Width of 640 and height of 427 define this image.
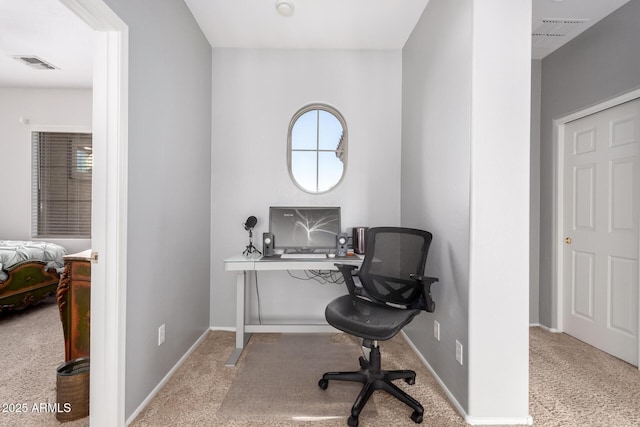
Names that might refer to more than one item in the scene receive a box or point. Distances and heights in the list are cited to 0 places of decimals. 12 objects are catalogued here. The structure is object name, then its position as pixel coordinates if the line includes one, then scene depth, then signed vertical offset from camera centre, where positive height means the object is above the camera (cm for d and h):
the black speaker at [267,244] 259 -28
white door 229 -13
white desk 235 -44
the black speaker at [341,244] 259 -27
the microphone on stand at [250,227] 273 -14
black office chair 167 -58
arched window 299 +64
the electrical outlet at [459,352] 173 -81
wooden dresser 177 -55
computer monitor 273 -15
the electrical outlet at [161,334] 193 -79
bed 296 -64
